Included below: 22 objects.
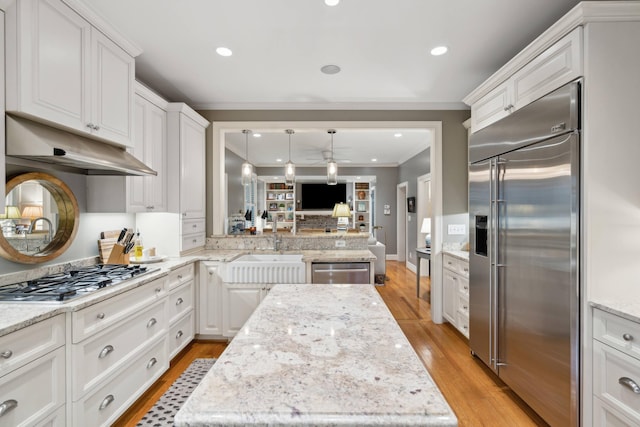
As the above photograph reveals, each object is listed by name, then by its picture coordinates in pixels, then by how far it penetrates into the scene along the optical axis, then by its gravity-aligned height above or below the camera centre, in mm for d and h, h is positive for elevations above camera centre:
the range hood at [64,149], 1526 +358
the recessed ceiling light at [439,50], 2402 +1288
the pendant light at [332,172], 4188 +560
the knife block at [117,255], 2488 -353
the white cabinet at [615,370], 1398 -760
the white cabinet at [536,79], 1677 +861
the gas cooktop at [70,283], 1520 -412
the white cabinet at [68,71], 1500 +821
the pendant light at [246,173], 3844 +494
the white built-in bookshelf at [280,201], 8961 +337
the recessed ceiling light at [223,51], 2420 +1296
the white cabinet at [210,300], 3076 -883
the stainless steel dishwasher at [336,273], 3088 -610
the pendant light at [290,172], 4180 +556
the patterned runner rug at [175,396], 1955 -1324
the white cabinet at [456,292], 3027 -847
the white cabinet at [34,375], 1222 -702
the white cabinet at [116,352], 1560 -839
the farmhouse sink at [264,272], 2984 -580
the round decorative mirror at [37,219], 1822 -40
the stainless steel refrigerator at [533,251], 1642 -244
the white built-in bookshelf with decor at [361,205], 9039 +221
